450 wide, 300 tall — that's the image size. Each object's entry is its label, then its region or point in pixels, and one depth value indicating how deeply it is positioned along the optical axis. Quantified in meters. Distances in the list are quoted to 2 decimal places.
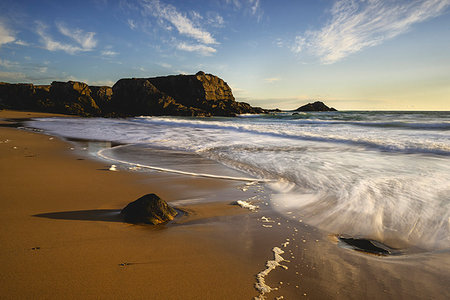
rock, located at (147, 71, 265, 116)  61.56
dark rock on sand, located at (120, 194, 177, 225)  2.51
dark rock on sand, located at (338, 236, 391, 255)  2.16
